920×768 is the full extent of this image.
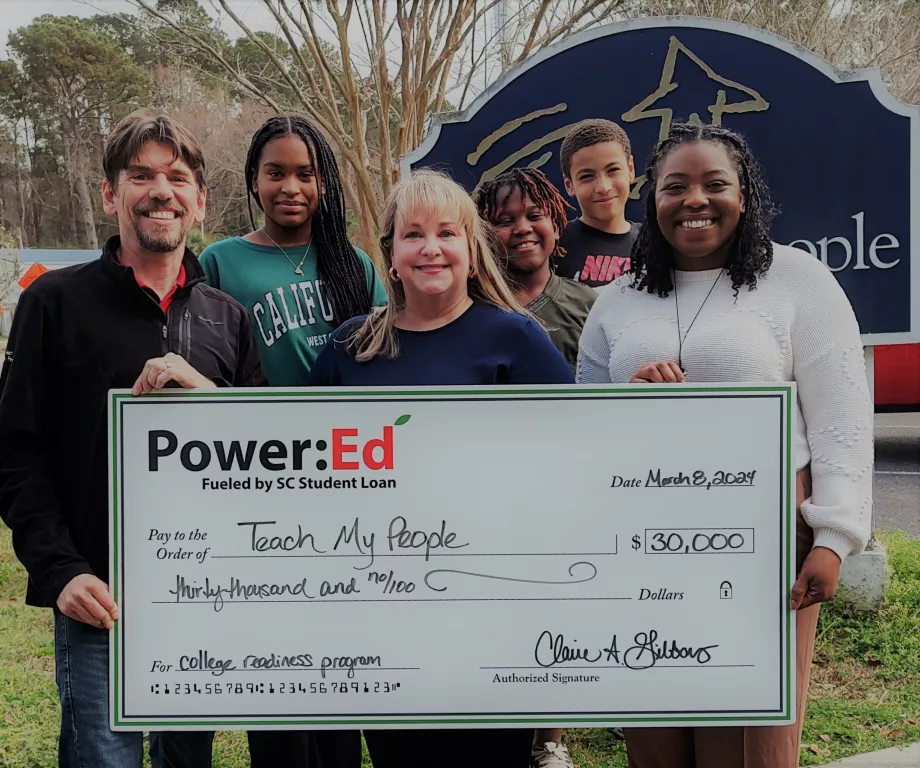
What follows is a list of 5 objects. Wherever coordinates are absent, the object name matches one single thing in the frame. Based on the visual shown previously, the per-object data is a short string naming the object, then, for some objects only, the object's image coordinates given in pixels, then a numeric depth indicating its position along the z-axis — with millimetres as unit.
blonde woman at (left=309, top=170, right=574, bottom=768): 2111
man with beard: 2047
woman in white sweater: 2000
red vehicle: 8562
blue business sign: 3338
